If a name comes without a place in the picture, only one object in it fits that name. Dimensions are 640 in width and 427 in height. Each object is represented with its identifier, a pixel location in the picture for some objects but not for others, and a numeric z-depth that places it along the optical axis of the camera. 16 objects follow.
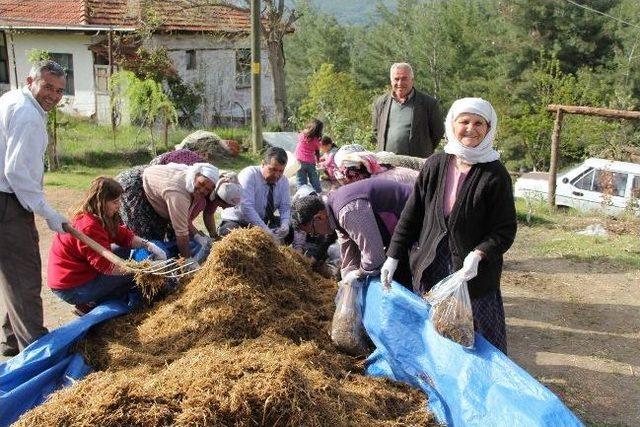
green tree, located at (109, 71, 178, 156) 11.86
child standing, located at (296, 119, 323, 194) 7.97
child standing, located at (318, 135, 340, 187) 8.21
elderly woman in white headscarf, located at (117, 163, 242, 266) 4.24
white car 9.74
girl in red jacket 3.66
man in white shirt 3.20
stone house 16.81
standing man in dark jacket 5.20
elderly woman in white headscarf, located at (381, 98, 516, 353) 2.83
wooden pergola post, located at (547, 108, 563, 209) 8.08
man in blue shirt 4.92
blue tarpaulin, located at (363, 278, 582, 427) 2.43
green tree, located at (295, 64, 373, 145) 17.54
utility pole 12.29
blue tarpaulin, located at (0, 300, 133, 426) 2.99
